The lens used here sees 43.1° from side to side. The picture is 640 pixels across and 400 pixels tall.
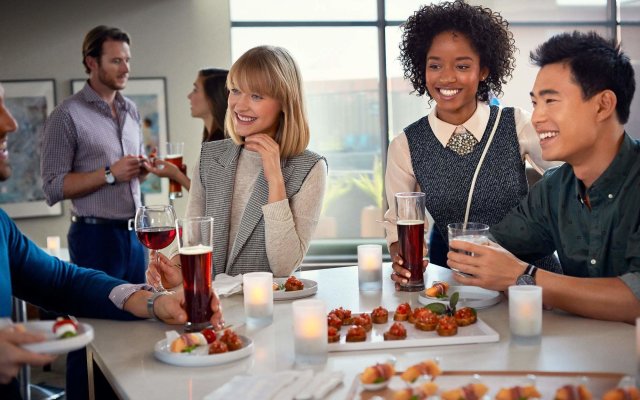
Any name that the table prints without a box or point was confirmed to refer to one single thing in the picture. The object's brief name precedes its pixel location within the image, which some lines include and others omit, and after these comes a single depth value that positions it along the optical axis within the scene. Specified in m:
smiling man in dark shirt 2.23
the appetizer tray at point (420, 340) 1.88
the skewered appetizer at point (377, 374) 1.58
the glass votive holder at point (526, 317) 1.88
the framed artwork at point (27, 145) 6.56
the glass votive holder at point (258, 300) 2.15
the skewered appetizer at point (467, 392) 1.46
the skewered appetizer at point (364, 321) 1.98
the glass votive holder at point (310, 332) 1.77
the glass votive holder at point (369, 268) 2.55
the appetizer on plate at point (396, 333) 1.90
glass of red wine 2.43
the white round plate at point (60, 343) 1.54
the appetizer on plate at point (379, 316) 2.04
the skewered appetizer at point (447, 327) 1.92
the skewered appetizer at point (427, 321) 1.96
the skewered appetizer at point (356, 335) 1.90
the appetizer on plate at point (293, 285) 2.49
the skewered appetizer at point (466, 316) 1.99
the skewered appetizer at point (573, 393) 1.44
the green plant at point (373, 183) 7.70
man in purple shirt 4.76
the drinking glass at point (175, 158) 4.86
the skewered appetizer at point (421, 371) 1.58
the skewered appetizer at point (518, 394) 1.46
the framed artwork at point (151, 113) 6.84
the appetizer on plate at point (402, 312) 2.06
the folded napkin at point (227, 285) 2.49
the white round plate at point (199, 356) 1.78
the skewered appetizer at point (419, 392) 1.48
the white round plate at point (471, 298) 2.24
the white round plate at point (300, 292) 2.43
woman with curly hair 3.09
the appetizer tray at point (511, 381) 1.53
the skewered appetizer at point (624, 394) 1.40
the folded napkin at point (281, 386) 1.55
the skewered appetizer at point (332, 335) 1.90
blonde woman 2.83
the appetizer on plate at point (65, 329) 1.58
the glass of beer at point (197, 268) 2.03
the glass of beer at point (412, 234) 2.45
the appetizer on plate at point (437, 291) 2.31
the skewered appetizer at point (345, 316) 2.04
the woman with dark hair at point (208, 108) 4.75
